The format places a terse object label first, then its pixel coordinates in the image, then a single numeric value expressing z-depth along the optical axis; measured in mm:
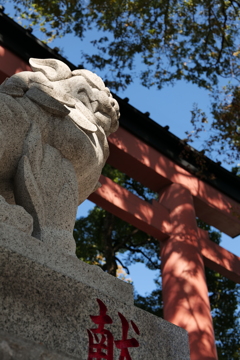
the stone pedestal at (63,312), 1643
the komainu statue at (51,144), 2209
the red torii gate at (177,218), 6070
